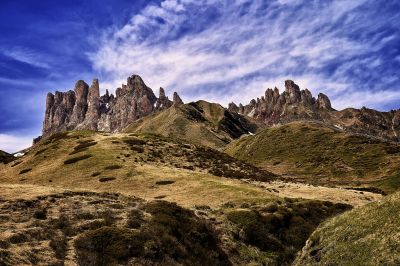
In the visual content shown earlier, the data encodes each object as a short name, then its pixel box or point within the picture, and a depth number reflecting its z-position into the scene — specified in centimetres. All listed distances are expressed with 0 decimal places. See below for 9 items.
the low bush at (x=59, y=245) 2533
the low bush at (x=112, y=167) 6800
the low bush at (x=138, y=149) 8052
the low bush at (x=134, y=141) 8738
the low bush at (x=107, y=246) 2632
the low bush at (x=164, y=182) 5931
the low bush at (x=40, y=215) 3186
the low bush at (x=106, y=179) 6209
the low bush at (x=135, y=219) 3269
